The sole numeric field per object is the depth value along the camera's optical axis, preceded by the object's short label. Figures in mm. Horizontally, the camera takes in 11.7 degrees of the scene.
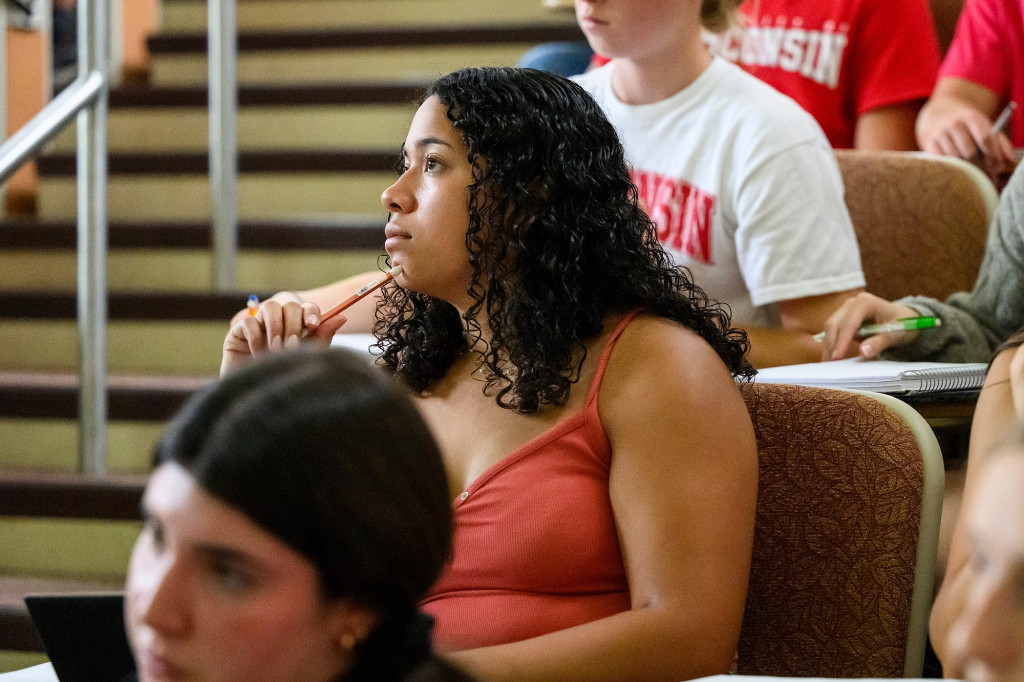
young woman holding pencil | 6308
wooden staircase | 7480
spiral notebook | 6521
